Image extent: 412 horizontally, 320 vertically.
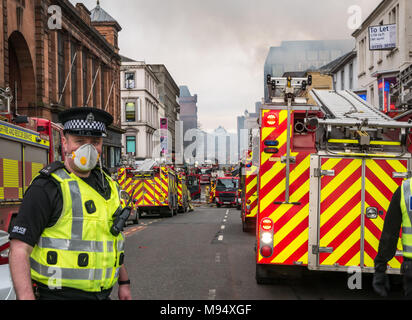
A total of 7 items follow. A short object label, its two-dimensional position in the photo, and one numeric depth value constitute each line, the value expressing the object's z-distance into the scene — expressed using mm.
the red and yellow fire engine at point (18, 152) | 9766
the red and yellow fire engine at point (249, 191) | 15198
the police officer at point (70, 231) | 2648
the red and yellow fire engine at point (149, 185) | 26281
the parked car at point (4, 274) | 4539
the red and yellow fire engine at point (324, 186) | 6344
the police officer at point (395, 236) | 3523
